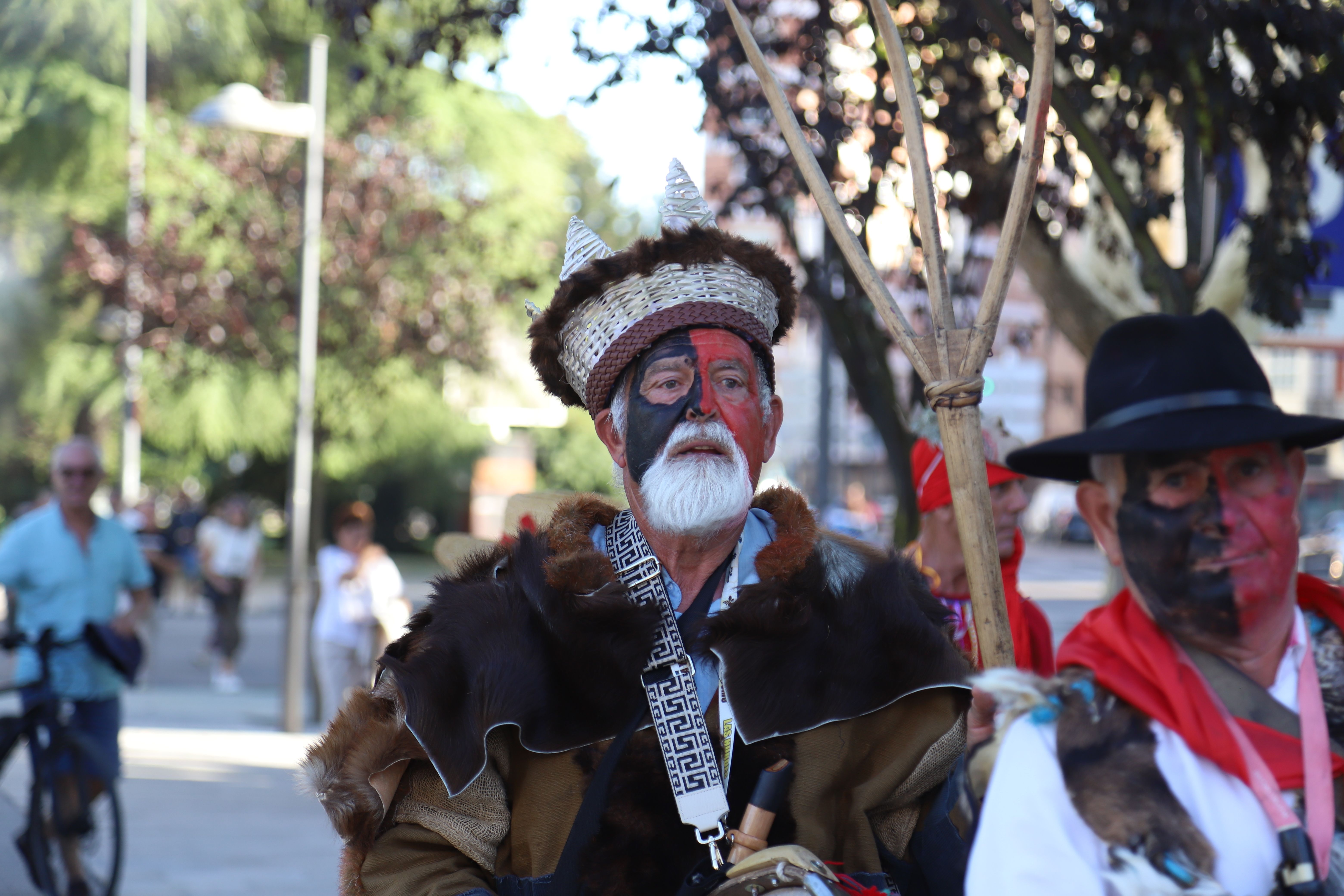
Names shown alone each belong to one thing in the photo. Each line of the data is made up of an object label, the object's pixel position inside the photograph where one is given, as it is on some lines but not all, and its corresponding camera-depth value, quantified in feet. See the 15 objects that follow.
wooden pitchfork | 14.60
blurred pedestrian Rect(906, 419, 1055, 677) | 24.67
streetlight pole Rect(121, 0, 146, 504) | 89.40
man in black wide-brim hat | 9.92
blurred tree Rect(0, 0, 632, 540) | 85.35
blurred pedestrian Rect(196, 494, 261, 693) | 85.97
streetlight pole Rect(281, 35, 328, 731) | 67.72
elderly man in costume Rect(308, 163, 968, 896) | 15.61
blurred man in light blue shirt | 40.91
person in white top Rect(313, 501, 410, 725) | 61.31
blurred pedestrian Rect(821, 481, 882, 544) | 124.88
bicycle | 39.83
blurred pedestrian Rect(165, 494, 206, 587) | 117.50
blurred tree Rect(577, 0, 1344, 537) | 27.20
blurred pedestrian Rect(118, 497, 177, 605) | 72.95
